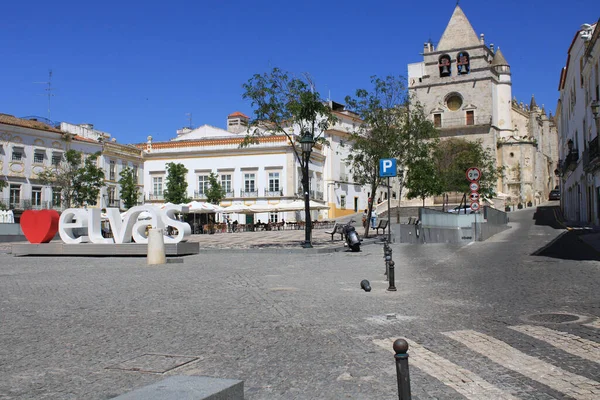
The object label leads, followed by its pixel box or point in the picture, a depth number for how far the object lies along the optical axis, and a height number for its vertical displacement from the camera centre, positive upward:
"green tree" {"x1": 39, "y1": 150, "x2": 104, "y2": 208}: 48.25 +3.03
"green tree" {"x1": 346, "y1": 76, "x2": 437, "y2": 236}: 28.64 +3.59
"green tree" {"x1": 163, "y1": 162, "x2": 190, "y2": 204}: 54.75 +2.58
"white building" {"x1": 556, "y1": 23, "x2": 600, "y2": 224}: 32.62 +4.77
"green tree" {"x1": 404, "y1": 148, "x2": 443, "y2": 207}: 40.36 +1.72
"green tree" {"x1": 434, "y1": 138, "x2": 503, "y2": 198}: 51.49 +3.91
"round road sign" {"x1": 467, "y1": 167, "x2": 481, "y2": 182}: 23.88 +1.28
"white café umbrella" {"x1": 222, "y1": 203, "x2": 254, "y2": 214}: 46.47 +0.23
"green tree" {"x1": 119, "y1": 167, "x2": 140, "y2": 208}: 53.88 +2.37
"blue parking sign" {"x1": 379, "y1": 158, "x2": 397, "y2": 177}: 15.95 +1.10
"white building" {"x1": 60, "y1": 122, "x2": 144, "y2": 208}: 57.69 +5.46
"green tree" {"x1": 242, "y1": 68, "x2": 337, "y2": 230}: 24.23 +4.35
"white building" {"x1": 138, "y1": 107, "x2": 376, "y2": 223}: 57.44 +4.27
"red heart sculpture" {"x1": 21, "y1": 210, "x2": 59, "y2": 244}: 21.58 -0.27
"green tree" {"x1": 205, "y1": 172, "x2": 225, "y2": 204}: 54.69 +1.89
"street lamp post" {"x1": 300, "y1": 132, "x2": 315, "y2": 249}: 22.11 +1.44
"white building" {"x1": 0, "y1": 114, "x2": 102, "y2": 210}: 49.47 +5.17
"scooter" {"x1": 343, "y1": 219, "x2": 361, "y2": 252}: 20.70 -1.03
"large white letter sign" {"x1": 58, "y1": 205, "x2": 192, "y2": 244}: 19.86 -0.30
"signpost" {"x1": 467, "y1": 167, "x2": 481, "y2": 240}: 23.90 +0.81
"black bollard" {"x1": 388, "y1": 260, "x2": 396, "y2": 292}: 10.38 -1.23
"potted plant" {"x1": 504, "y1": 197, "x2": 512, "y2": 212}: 65.68 +0.15
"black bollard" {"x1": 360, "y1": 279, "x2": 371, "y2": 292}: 10.40 -1.34
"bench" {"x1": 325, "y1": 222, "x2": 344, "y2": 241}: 24.69 -0.82
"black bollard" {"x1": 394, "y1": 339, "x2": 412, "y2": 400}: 3.49 -0.94
